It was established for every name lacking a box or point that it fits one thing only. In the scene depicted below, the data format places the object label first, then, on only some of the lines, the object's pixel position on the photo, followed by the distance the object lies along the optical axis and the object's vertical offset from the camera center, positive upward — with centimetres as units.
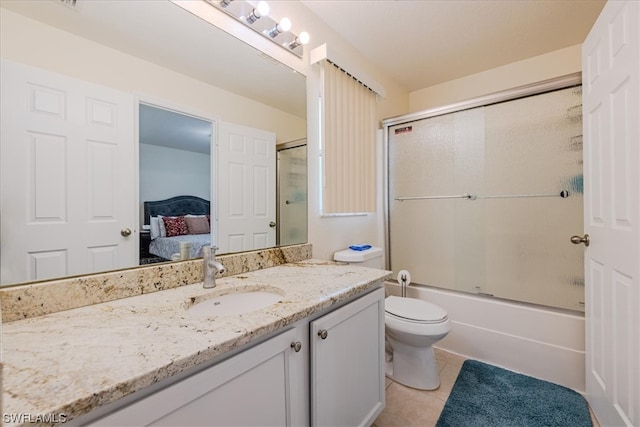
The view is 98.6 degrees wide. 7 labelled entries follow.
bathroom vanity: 50 -31
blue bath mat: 138 -105
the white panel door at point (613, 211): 100 +0
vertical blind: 175 +48
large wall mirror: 80 +36
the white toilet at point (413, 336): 156 -71
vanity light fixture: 130 +97
